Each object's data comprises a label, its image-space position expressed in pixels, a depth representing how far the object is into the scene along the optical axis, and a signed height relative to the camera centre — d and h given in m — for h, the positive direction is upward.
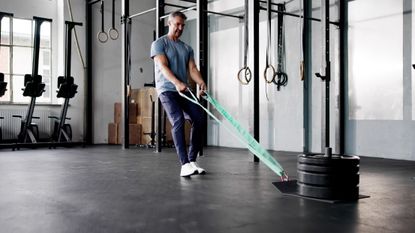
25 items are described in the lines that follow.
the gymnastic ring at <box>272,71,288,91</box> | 7.41 +0.81
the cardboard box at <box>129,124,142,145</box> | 8.81 -0.17
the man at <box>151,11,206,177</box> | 3.83 +0.37
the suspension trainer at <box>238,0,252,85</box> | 5.93 +1.36
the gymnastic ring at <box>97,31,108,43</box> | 9.27 +1.91
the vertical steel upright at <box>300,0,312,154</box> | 7.10 +0.59
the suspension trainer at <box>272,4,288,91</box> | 7.43 +1.18
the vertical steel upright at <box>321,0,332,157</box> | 5.48 +1.04
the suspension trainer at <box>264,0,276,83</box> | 6.55 +1.54
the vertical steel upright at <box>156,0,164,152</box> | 6.91 +0.36
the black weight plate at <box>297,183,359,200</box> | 2.72 -0.43
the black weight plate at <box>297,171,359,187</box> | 2.70 -0.34
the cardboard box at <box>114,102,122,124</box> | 9.30 +0.30
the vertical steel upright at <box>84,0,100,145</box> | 9.27 +0.93
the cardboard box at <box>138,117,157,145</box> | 8.64 -0.06
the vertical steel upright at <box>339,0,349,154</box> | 6.38 +0.86
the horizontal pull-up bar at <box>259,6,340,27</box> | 6.32 +1.60
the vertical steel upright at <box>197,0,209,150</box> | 6.12 +1.32
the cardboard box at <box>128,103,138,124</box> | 8.96 +0.27
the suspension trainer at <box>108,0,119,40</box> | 9.46 +2.04
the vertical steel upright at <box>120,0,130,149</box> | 7.65 +0.95
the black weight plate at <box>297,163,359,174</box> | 2.67 -0.27
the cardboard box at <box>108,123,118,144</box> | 9.24 -0.15
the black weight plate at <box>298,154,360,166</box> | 2.67 -0.21
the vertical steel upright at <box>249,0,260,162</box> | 5.32 +0.79
